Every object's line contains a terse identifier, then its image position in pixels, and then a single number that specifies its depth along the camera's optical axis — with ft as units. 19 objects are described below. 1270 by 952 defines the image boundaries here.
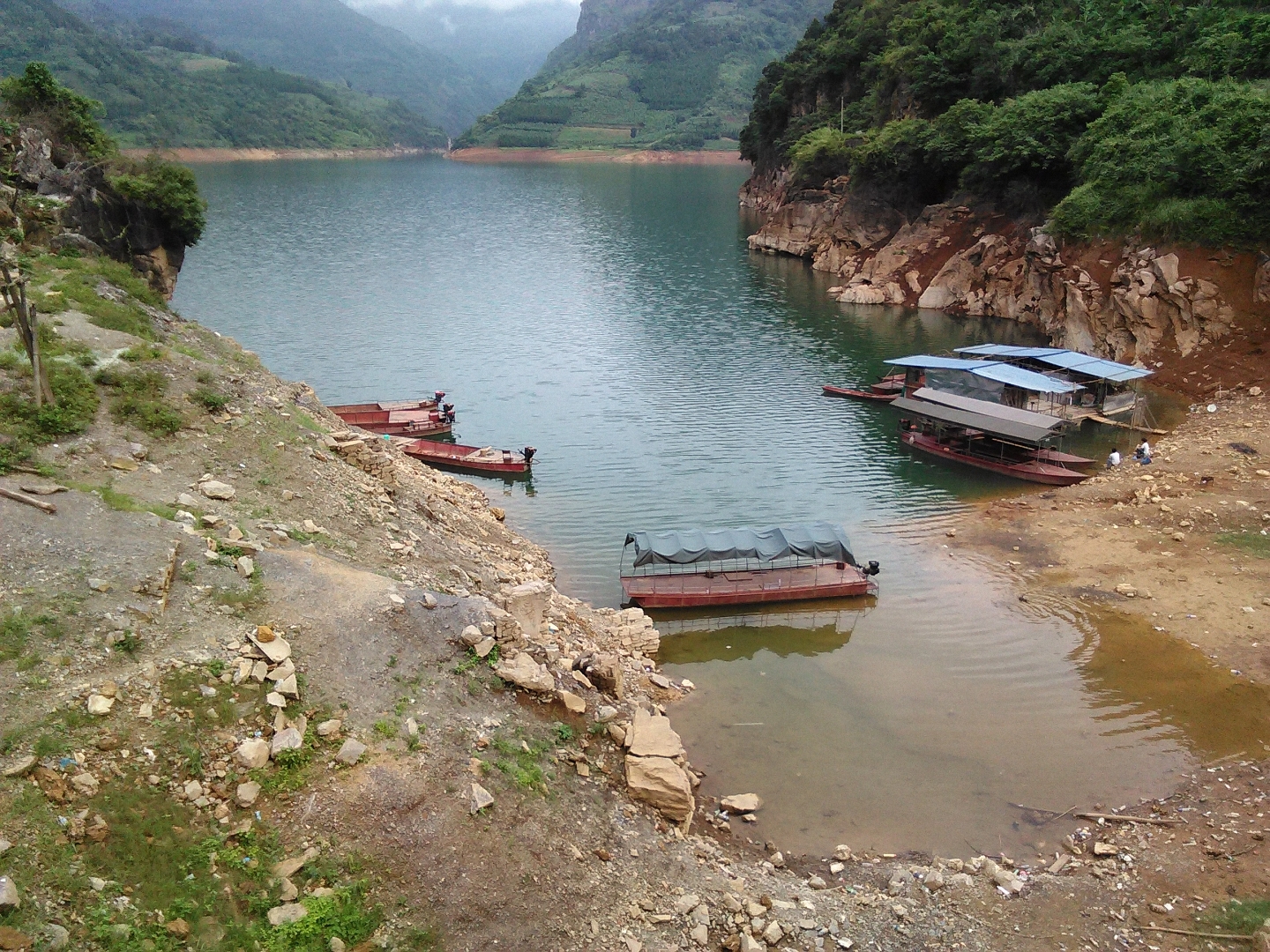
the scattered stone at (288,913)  39.91
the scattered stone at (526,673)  57.72
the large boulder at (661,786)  56.13
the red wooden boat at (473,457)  133.49
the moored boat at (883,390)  169.48
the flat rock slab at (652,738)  58.34
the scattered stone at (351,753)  47.60
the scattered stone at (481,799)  47.57
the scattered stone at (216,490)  68.23
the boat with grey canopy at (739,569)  96.12
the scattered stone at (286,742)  46.93
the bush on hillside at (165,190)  133.90
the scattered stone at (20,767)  40.29
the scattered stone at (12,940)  33.81
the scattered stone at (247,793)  44.16
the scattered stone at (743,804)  64.64
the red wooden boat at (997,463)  130.11
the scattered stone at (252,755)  45.60
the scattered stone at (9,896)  34.76
